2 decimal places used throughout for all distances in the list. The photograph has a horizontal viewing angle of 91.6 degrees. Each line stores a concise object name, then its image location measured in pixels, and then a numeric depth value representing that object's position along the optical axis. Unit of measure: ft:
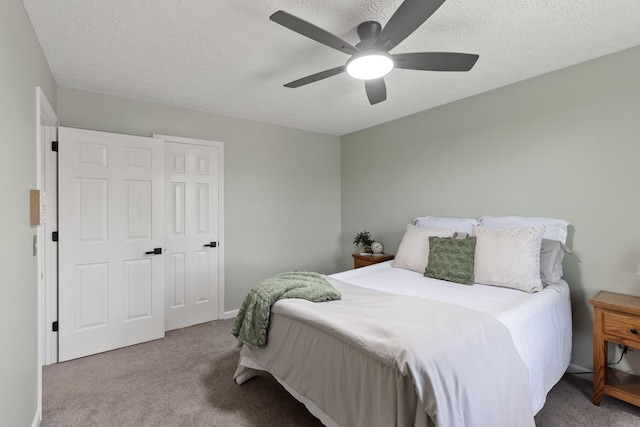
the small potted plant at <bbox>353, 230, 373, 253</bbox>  13.28
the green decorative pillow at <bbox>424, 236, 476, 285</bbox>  8.11
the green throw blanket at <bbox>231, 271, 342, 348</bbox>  6.62
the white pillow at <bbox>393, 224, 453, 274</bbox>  9.33
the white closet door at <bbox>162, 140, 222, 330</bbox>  10.99
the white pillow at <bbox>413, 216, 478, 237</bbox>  9.48
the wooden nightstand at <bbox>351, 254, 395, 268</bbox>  12.33
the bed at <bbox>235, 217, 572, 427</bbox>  4.16
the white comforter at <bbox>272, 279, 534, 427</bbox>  4.04
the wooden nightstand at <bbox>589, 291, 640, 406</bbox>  6.31
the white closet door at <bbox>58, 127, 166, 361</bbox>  8.96
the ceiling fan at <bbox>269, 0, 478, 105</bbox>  4.73
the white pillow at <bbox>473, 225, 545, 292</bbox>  7.30
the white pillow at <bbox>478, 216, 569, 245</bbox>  7.99
